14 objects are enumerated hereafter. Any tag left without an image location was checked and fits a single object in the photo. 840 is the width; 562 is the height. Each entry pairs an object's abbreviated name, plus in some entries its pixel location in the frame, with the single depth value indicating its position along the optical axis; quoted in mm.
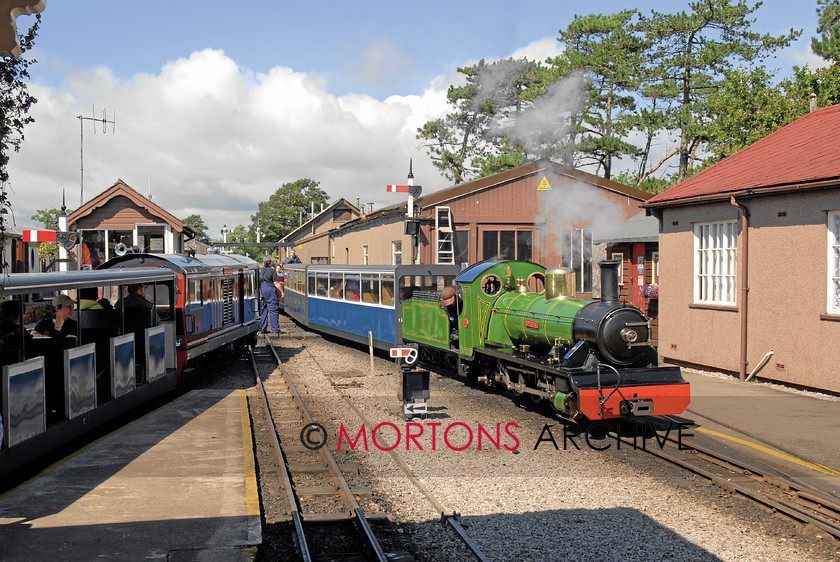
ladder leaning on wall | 22016
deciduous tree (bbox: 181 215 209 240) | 114475
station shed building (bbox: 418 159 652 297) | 22625
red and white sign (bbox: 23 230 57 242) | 14375
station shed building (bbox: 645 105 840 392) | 11227
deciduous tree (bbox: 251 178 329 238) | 88312
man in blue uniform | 19828
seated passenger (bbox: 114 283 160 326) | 9797
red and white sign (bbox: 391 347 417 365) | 10234
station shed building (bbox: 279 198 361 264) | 52781
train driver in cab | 12695
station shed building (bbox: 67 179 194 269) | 23156
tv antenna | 25047
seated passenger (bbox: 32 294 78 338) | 7750
